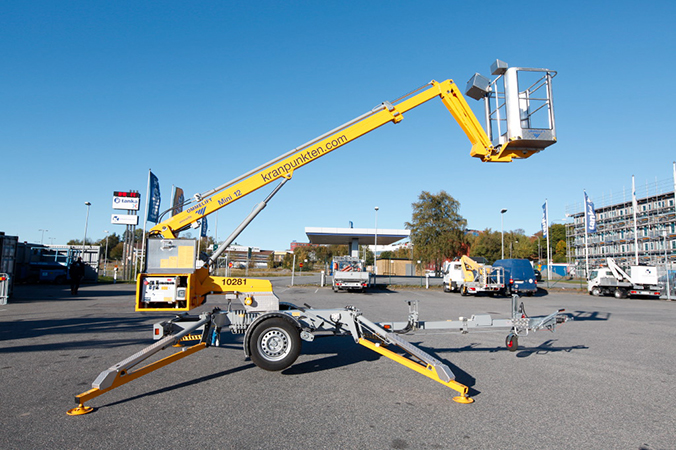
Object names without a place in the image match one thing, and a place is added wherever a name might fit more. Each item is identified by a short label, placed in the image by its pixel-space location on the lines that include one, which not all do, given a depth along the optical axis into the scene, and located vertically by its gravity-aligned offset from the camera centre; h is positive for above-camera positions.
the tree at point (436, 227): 42.72 +4.50
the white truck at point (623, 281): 26.39 -0.45
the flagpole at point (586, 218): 40.00 +5.30
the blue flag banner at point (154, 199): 29.81 +4.81
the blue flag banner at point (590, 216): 40.51 +5.56
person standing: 20.53 -0.40
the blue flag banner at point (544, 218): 43.69 +5.84
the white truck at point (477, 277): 25.95 -0.35
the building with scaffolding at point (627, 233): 51.09 +5.86
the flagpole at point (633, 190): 38.47 +7.68
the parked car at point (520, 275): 27.00 -0.16
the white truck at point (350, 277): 26.33 -0.46
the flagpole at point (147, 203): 29.34 +4.35
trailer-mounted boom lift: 6.39 -0.47
